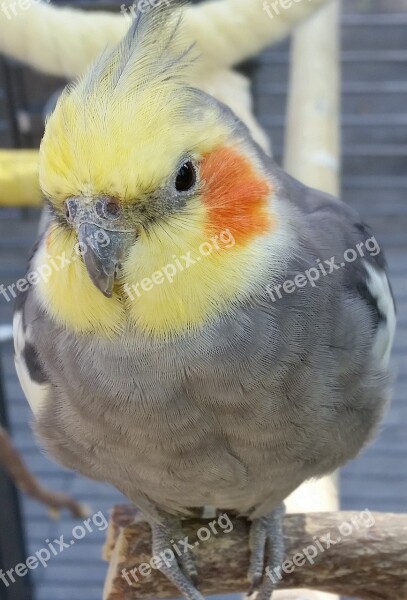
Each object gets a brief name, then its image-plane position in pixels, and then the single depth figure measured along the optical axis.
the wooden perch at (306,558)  0.35
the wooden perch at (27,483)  0.45
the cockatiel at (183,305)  0.29
